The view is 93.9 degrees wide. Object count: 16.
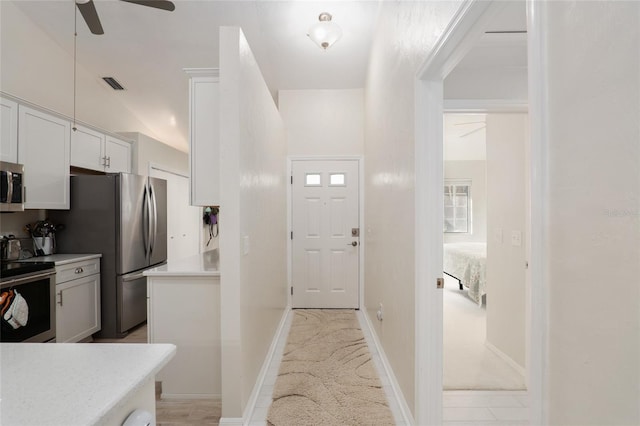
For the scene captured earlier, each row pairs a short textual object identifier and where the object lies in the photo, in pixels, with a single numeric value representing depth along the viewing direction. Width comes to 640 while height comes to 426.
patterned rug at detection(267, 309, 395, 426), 1.87
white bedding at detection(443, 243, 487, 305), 4.04
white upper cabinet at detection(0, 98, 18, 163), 2.44
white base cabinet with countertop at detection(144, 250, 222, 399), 2.04
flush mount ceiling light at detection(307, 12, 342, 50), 2.67
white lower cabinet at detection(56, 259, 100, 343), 2.70
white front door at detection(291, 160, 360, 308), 4.06
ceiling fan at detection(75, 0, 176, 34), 2.22
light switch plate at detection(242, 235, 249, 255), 1.83
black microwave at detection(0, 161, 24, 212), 2.37
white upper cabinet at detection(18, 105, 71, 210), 2.64
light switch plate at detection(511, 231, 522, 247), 2.40
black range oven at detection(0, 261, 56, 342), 2.17
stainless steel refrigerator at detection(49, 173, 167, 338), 3.13
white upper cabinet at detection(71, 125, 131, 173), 3.20
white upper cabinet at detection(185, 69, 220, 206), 1.98
